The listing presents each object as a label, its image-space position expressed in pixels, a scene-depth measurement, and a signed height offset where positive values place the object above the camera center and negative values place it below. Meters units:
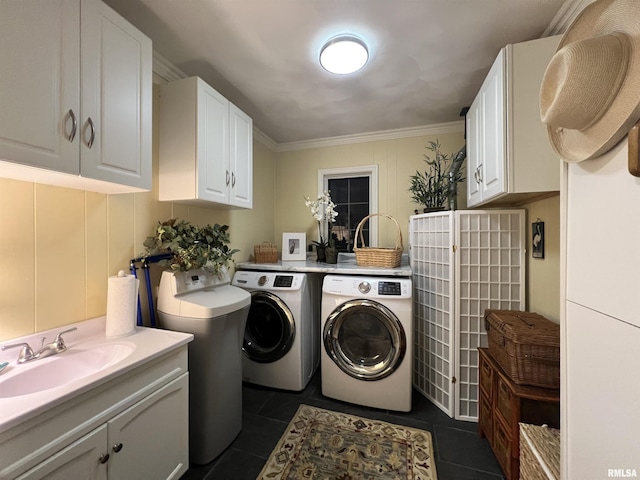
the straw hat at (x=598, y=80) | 0.54 +0.37
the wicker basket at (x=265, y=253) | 2.58 -0.13
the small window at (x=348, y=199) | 2.98 +0.50
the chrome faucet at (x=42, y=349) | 1.02 -0.47
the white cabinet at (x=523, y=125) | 1.30 +0.61
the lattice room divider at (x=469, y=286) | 1.79 -0.33
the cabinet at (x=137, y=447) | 0.83 -0.80
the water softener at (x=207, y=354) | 1.43 -0.67
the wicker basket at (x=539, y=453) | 0.89 -0.81
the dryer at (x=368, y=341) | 1.90 -0.80
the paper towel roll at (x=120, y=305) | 1.28 -0.33
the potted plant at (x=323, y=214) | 2.61 +0.28
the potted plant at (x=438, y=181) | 2.15 +0.55
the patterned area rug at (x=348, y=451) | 1.43 -1.31
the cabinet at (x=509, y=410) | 1.24 -0.88
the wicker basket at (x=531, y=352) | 1.25 -0.56
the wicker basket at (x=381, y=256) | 2.21 -0.14
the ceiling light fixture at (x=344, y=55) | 1.46 +1.11
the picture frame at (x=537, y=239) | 1.60 +0.01
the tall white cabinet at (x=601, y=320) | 0.54 -0.19
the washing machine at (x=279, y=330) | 2.14 -0.80
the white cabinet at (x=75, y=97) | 0.85 +0.57
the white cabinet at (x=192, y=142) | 1.62 +0.65
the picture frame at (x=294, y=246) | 2.66 -0.06
